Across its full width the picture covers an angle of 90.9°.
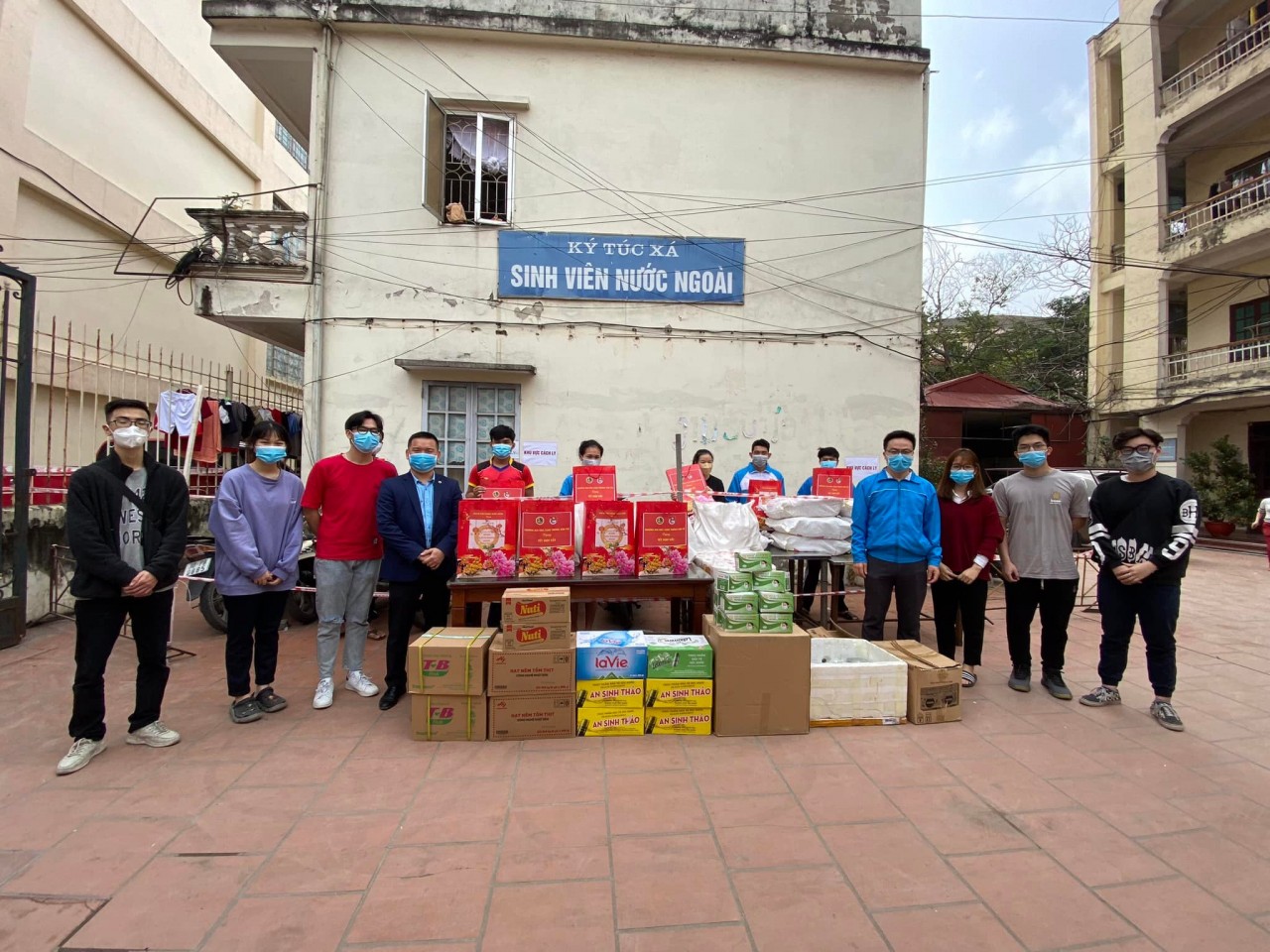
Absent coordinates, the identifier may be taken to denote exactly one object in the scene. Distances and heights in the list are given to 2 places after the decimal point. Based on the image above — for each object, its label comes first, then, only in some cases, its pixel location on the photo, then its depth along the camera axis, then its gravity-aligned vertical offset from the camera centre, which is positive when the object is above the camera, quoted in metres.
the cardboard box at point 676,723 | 3.48 -1.33
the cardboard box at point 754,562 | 3.74 -0.45
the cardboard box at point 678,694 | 3.47 -1.16
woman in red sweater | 4.23 -0.41
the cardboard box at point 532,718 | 3.40 -1.29
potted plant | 13.15 +0.20
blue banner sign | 7.61 +2.68
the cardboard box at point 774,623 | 3.56 -0.77
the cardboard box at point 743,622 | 3.57 -0.77
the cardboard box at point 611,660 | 3.46 -0.98
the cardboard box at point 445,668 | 3.34 -1.01
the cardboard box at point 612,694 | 3.46 -1.17
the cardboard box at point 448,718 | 3.41 -1.30
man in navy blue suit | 3.89 -0.40
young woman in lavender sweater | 3.59 -0.48
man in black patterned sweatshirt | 3.67 -0.37
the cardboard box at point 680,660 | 3.46 -0.98
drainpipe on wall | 7.26 +2.71
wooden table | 3.89 -0.68
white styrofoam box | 3.60 -1.17
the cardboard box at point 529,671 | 3.37 -1.03
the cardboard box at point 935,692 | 3.66 -1.19
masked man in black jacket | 3.07 -0.46
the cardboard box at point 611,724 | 3.46 -1.34
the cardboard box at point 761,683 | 3.45 -1.10
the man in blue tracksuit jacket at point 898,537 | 4.23 -0.33
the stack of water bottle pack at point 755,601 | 3.57 -0.66
